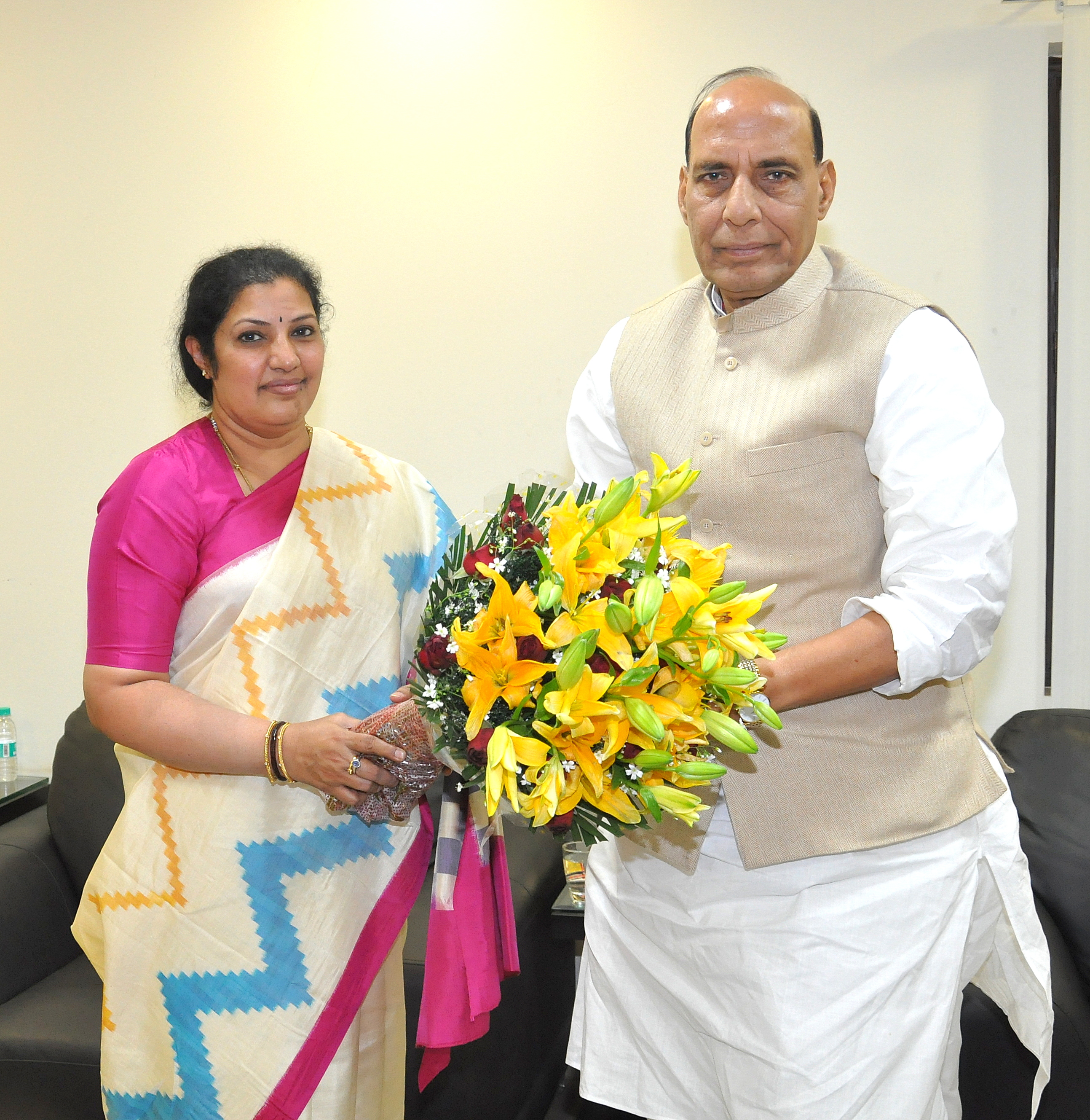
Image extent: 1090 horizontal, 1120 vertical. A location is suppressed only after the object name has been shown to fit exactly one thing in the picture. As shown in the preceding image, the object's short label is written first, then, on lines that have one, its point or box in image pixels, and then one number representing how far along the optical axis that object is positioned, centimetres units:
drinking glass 240
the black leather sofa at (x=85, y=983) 216
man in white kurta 125
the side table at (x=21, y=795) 291
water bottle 309
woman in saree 158
